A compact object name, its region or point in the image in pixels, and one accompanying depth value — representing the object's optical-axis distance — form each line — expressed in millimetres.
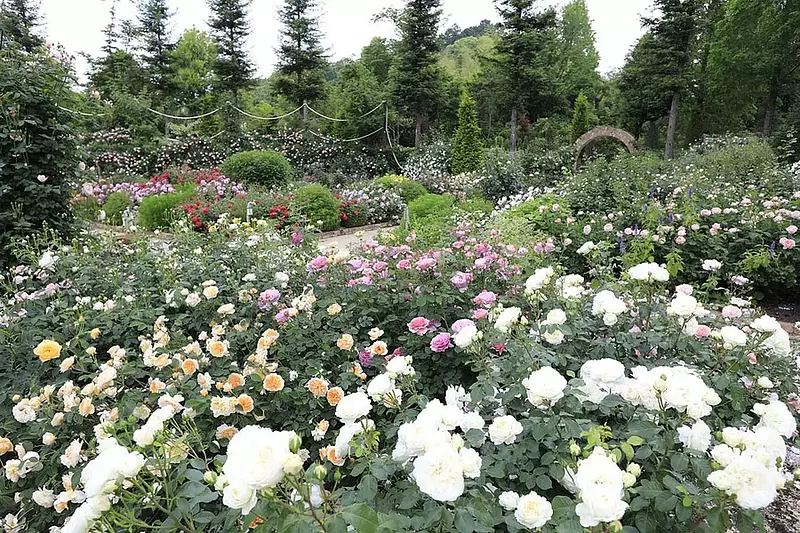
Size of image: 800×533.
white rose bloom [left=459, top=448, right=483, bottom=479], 813
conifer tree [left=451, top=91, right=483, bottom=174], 13516
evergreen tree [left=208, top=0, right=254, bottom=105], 18562
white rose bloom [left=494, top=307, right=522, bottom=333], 1304
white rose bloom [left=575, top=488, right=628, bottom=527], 711
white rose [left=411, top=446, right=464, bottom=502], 745
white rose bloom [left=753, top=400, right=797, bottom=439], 1033
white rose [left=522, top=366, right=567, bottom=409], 968
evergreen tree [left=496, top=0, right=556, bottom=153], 15992
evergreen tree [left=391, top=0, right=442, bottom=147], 15922
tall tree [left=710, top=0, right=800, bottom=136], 15945
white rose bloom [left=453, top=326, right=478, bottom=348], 1218
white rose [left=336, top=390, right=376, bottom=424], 956
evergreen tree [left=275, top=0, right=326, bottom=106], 17527
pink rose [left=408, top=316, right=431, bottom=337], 1580
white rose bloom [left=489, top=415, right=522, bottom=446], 997
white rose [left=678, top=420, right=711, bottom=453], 967
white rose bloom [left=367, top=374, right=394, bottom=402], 1062
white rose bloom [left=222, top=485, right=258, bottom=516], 693
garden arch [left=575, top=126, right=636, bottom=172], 11047
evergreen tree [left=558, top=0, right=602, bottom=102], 24953
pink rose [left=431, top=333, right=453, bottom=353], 1475
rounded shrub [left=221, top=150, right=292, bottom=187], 9367
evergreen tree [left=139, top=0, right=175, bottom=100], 19703
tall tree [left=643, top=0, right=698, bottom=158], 14469
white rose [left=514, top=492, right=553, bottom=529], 787
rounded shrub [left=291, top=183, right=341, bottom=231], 7398
